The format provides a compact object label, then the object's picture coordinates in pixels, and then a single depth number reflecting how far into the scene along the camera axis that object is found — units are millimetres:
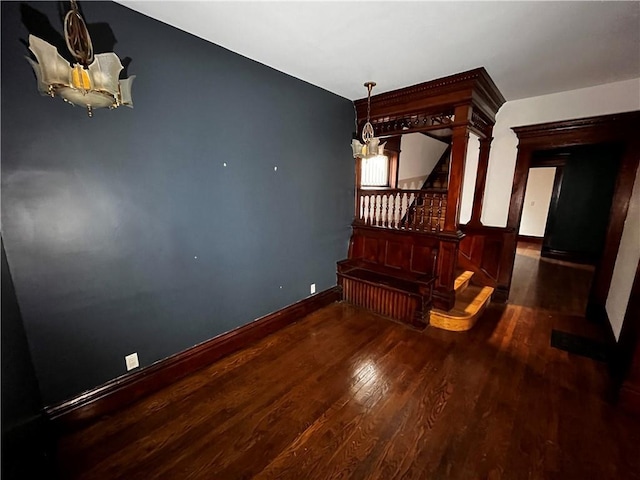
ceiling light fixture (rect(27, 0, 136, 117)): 1174
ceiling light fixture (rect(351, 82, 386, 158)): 2877
